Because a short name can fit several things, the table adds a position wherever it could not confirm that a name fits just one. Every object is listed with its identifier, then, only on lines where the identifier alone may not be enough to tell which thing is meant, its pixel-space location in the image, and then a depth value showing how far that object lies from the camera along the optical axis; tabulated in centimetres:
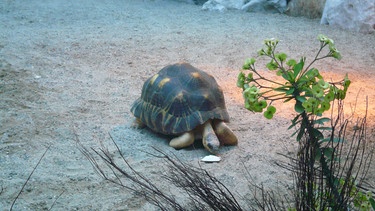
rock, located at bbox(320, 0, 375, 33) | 802
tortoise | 419
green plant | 201
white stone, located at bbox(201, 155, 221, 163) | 396
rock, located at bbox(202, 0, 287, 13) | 973
